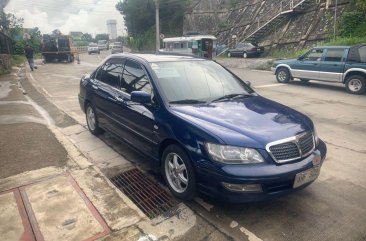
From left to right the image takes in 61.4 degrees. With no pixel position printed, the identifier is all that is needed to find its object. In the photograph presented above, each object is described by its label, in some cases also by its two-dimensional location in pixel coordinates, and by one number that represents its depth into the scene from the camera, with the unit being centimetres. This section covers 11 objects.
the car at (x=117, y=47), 4375
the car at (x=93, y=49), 4825
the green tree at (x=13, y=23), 3404
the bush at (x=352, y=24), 2039
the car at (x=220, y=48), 3328
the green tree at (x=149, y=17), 4653
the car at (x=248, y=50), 2683
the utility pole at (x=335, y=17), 2187
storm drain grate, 375
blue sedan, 317
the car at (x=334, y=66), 1109
